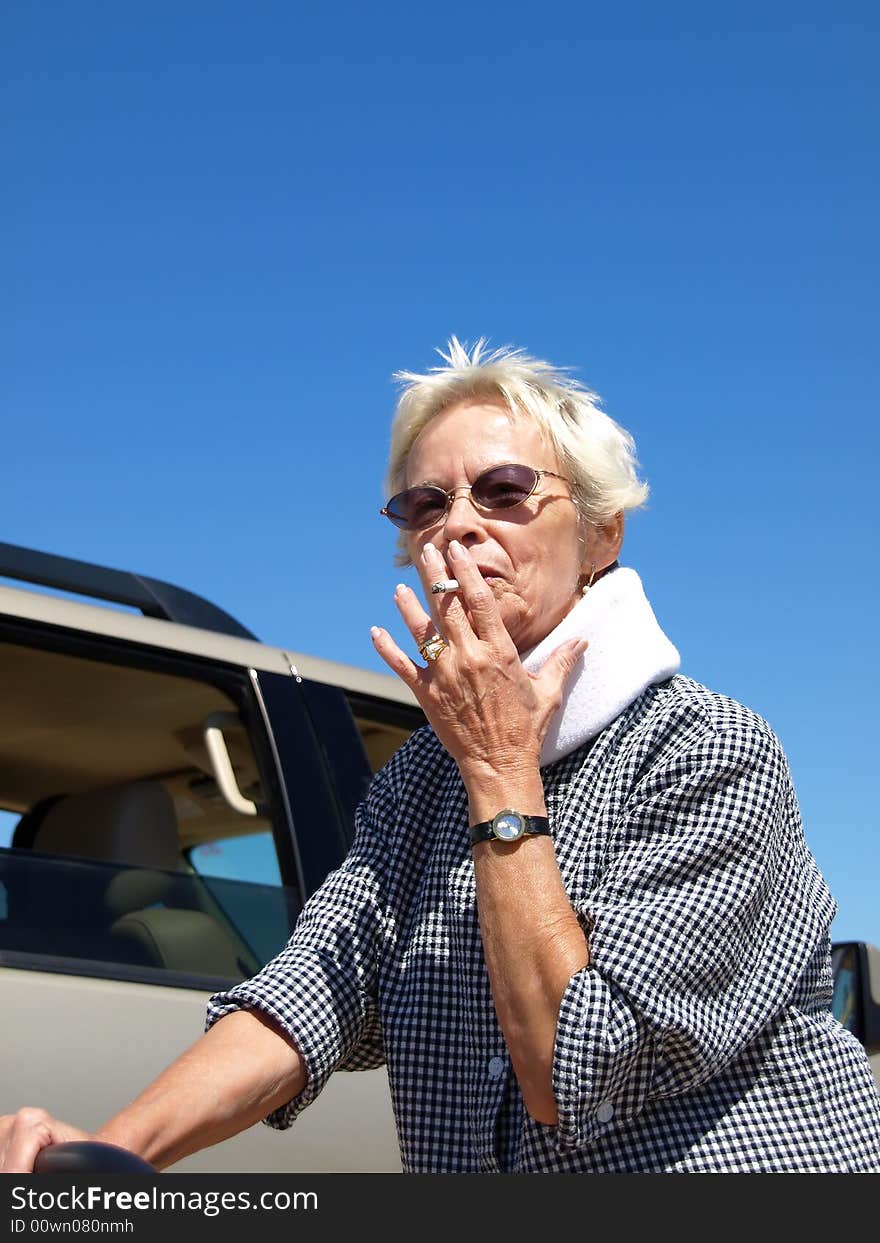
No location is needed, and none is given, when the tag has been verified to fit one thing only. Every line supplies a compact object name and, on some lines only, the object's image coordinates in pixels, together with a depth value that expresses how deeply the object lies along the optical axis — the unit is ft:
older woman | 5.08
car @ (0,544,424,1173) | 9.04
